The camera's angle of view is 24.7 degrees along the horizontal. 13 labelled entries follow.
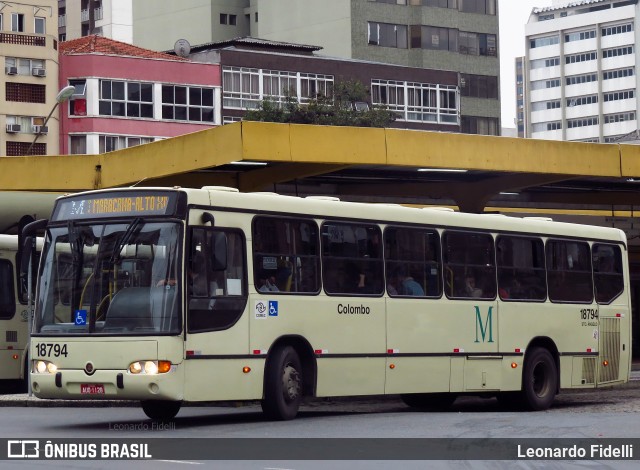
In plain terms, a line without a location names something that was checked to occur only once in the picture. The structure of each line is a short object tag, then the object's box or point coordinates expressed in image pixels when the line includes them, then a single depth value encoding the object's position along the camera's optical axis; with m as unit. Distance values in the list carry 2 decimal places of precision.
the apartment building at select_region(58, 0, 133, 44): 107.81
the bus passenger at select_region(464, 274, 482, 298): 21.09
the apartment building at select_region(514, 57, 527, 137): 172.27
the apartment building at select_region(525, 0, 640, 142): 160.00
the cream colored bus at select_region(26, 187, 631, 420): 16.33
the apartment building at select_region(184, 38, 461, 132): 80.56
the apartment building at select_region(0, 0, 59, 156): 76.44
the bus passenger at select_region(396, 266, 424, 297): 19.86
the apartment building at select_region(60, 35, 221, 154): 74.38
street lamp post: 40.16
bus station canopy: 26.44
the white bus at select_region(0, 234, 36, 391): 26.36
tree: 69.00
